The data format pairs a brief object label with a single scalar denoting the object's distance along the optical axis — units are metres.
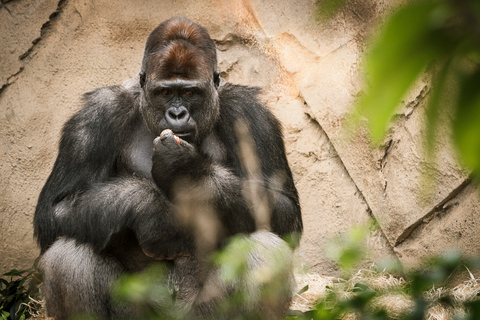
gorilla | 10.87
